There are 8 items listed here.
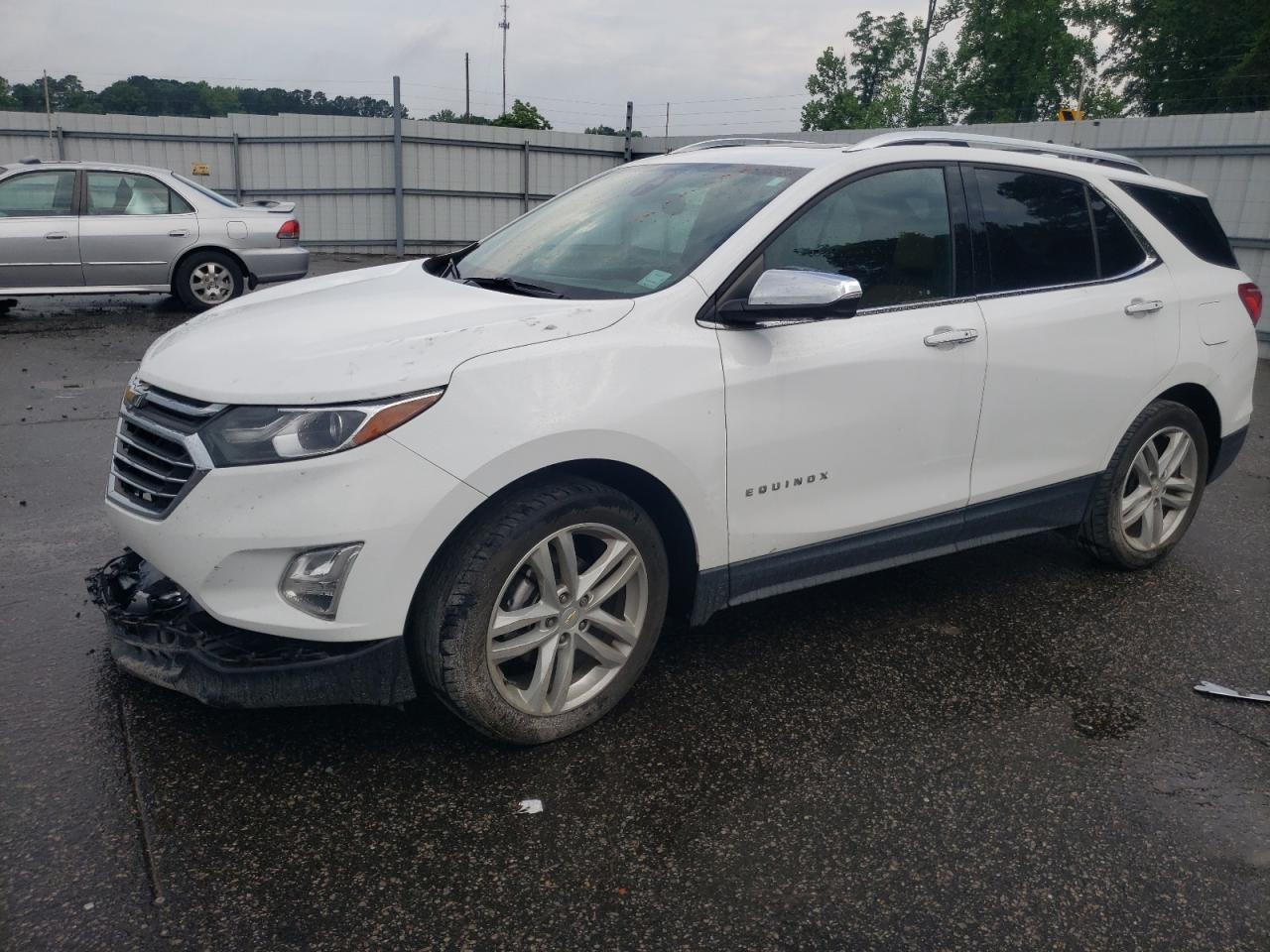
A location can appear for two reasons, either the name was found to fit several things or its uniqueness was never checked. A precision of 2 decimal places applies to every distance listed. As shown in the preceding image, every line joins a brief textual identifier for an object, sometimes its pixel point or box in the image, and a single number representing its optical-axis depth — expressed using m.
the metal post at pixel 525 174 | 20.45
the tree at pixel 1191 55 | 40.81
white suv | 2.62
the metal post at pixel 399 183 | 18.84
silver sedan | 10.81
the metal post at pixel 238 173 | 19.19
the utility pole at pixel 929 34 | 53.34
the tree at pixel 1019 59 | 52.25
